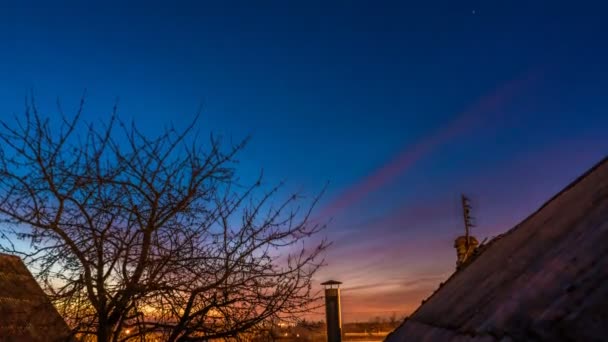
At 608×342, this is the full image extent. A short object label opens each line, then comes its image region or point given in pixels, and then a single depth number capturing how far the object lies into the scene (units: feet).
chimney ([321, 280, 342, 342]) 35.18
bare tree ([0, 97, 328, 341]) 16.51
